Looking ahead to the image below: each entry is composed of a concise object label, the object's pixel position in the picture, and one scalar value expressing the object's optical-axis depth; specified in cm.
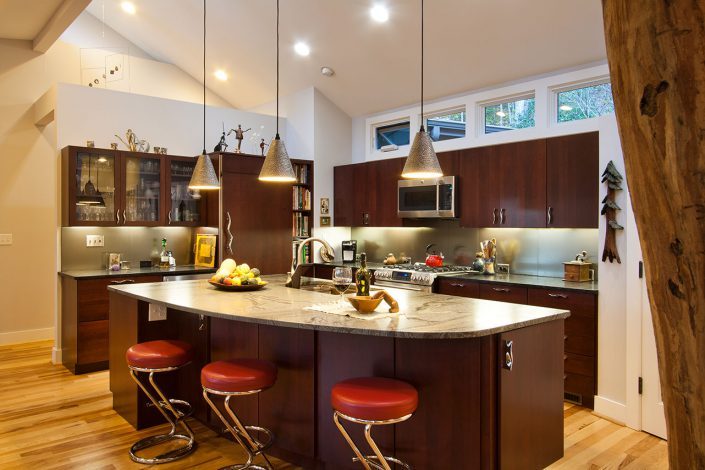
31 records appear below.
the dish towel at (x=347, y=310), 244
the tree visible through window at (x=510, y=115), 496
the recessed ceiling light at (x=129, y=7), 590
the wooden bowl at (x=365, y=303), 247
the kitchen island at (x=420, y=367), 219
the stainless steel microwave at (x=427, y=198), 517
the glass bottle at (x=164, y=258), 560
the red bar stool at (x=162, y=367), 293
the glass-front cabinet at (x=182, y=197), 563
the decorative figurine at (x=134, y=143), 546
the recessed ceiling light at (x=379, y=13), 466
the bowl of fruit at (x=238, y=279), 339
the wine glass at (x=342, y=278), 289
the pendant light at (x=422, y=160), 272
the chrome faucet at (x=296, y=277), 357
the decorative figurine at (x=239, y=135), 584
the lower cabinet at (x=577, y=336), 377
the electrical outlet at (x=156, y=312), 345
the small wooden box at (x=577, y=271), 421
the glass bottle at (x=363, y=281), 257
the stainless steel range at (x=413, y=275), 486
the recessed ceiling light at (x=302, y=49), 559
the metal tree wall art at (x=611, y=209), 365
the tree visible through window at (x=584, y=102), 440
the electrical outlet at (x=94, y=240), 532
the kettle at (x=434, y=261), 524
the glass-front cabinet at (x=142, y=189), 530
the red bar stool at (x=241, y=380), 246
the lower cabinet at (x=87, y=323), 465
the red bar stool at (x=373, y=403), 204
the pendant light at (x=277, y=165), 318
